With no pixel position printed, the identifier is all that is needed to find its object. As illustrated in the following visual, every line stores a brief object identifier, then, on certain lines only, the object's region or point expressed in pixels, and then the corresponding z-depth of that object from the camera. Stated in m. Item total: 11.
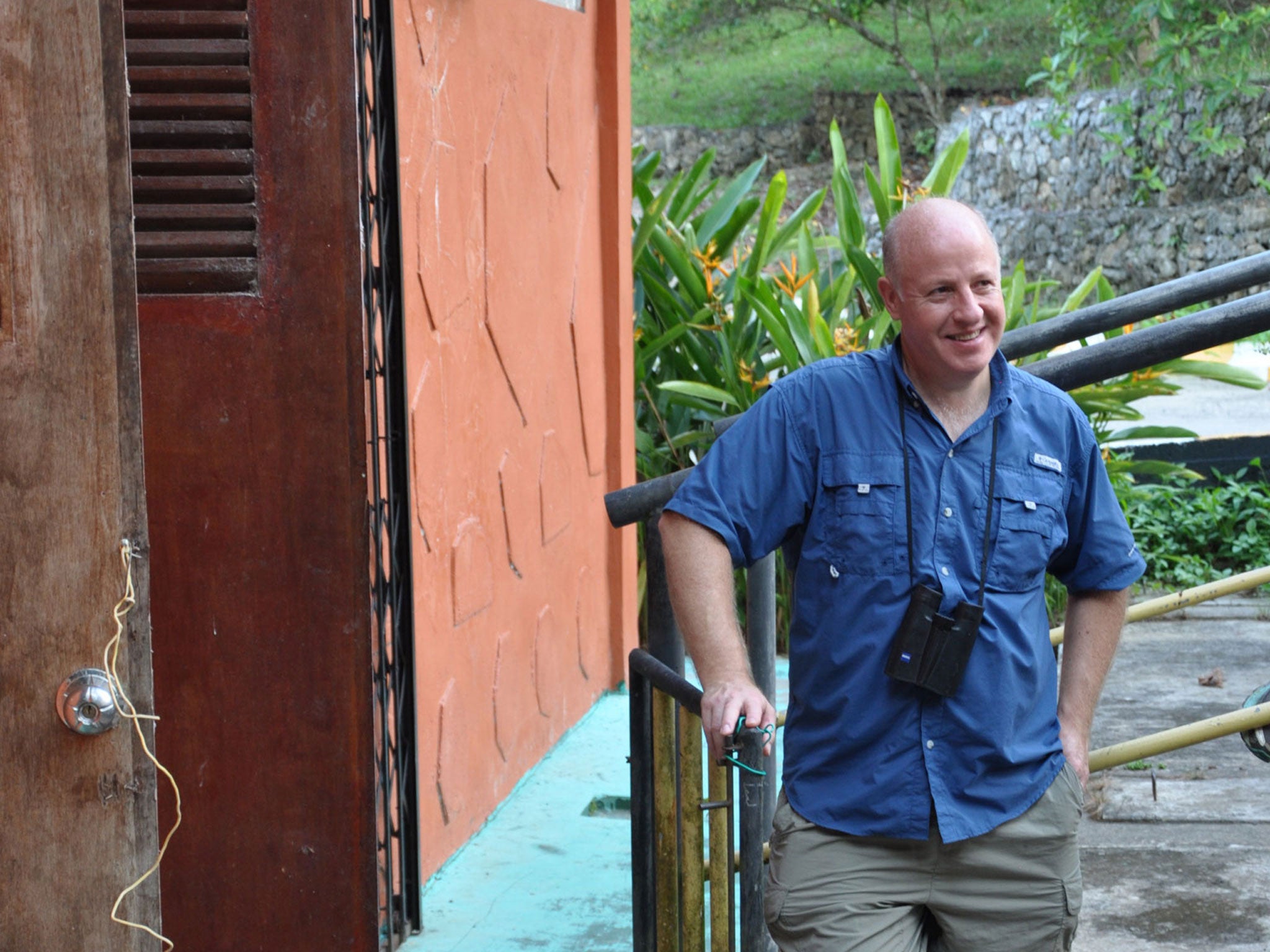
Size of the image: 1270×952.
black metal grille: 6.57
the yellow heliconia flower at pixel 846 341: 11.78
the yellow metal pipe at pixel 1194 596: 5.21
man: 4.03
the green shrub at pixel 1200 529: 13.78
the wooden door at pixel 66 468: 3.62
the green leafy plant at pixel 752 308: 12.12
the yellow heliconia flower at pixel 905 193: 12.55
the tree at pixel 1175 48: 29.27
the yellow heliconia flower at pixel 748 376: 12.28
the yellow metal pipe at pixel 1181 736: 4.15
